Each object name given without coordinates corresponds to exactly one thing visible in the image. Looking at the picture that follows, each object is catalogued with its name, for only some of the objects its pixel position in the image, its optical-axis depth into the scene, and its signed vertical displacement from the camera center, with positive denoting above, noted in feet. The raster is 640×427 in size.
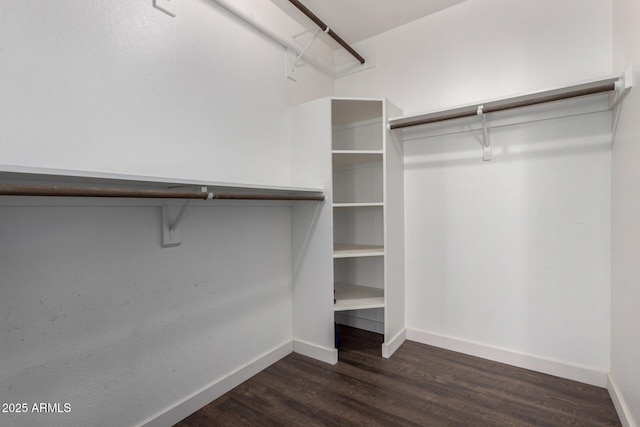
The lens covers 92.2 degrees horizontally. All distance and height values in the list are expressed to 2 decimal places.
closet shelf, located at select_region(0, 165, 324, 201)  2.75 +0.36
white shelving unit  6.63 -0.22
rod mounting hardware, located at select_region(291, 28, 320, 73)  7.12 +3.55
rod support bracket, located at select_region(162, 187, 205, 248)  4.74 -0.21
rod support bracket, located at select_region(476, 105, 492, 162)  6.31 +1.32
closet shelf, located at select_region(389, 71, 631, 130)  4.79 +1.88
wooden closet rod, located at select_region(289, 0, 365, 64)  6.01 +3.97
